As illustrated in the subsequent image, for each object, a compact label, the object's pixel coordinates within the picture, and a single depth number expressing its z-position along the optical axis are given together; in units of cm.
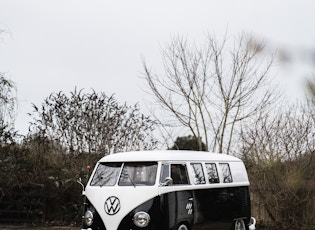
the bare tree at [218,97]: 1811
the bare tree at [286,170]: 1507
